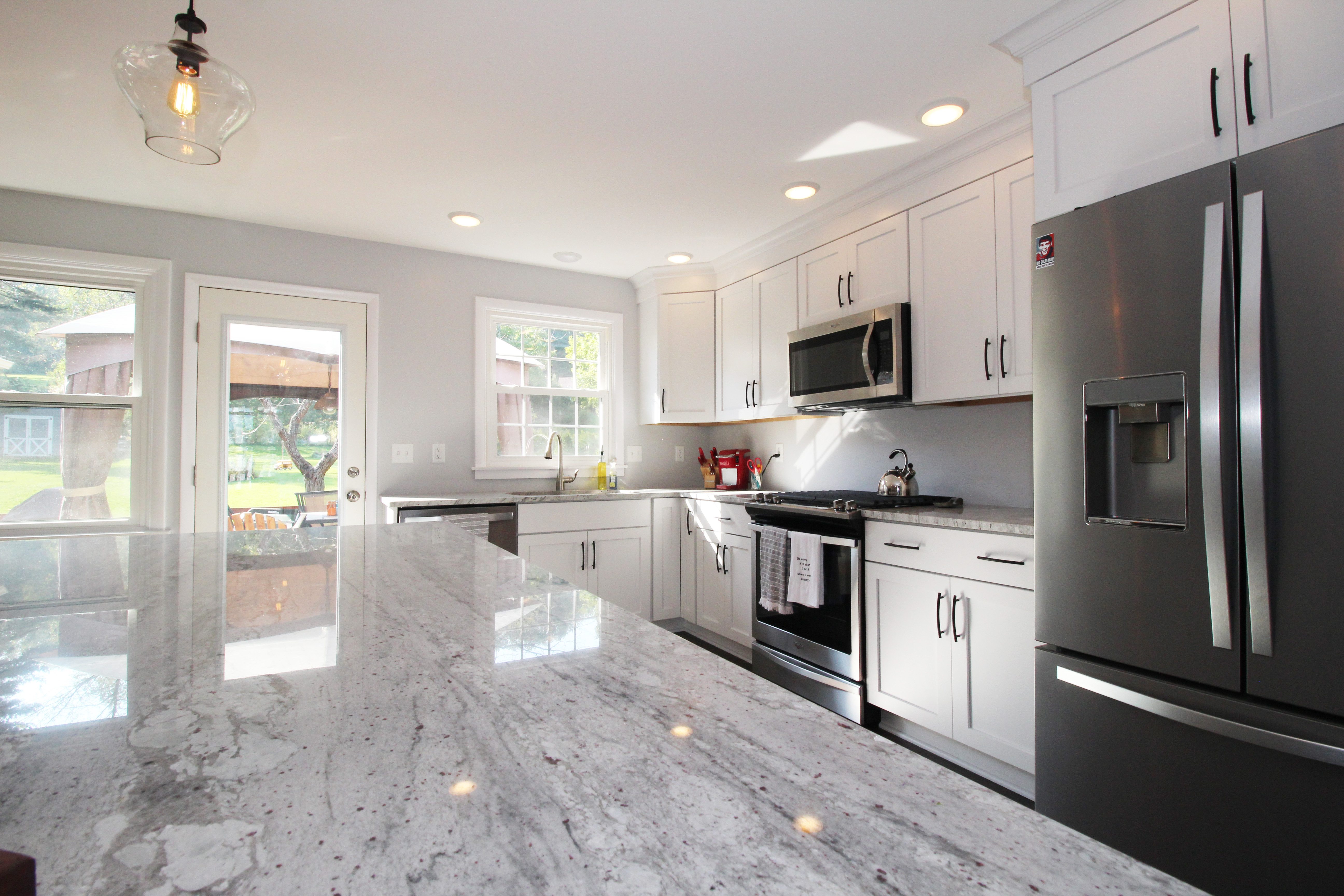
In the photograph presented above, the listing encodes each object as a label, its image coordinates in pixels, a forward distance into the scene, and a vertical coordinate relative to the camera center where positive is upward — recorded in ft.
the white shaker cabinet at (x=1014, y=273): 7.19 +2.15
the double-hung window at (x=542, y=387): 12.41 +1.54
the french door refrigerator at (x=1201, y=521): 3.86 -0.45
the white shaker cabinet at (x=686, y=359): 12.74 +2.07
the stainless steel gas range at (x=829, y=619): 8.04 -2.20
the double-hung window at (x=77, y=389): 9.26 +1.14
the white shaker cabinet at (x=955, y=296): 7.63 +2.06
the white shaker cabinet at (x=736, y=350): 11.73 +2.09
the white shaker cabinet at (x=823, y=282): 9.73 +2.83
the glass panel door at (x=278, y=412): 10.15 +0.85
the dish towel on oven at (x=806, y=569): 8.38 -1.50
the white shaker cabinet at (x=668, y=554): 11.96 -1.82
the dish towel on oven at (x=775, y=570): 8.95 -1.60
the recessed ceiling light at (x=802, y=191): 9.10 +3.94
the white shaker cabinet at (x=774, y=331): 10.78 +2.26
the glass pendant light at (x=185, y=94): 4.07 +2.51
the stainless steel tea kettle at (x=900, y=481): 9.16 -0.35
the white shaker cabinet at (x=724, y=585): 10.49 -2.19
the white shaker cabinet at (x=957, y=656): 6.31 -2.20
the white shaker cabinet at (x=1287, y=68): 4.16 +2.68
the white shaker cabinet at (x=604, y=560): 10.87 -1.79
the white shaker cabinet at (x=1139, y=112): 4.74 +2.86
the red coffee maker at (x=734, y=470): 13.15 -0.23
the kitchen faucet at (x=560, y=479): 12.57 -0.37
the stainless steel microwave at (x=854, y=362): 8.58 +1.41
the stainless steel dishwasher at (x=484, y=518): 10.09 -0.93
